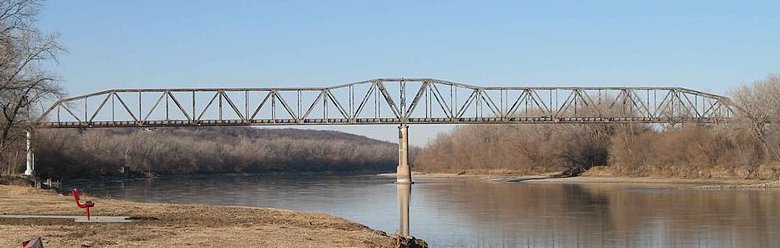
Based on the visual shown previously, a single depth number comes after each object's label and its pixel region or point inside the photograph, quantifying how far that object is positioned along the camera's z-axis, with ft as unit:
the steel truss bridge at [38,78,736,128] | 416.67
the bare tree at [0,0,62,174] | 148.46
